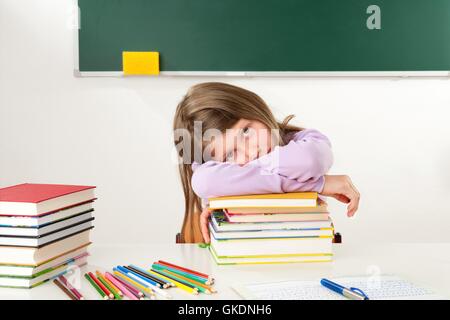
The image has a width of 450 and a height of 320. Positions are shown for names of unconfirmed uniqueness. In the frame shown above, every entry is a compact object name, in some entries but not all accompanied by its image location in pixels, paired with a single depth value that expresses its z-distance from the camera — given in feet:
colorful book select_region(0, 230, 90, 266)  2.76
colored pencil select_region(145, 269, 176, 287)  2.71
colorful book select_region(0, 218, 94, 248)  2.77
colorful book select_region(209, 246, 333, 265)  3.20
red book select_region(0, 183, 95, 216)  2.78
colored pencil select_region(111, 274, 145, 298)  2.49
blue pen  2.41
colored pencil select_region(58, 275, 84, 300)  2.53
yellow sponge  7.55
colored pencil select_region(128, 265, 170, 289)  2.67
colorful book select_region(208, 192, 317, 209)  3.13
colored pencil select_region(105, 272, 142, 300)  2.48
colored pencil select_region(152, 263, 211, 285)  2.76
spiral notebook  2.49
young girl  3.21
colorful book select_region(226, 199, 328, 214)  3.17
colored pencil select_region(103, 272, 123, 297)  2.54
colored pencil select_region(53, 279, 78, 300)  2.54
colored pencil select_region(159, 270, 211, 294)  2.64
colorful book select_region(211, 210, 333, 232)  3.17
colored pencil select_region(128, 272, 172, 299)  2.53
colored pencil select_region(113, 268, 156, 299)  2.54
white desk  2.69
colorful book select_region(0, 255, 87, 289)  2.74
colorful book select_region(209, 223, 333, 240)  3.17
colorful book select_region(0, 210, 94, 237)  2.77
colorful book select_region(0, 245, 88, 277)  2.75
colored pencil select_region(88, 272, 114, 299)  2.50
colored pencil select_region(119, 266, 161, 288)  2.67
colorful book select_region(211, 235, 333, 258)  3.19
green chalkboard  7.57
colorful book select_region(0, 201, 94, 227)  2.77
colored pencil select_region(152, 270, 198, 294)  2.61
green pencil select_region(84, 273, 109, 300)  2.52
